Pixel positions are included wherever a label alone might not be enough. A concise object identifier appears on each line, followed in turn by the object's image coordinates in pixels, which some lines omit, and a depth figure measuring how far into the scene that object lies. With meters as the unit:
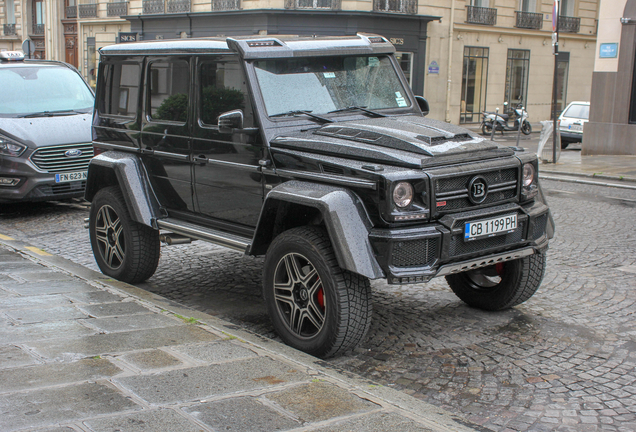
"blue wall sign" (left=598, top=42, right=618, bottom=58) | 18.08
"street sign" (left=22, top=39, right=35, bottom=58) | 19.75
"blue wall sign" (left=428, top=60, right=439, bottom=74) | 30.98
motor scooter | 28.16
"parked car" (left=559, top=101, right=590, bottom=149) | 21.25
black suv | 4.27
